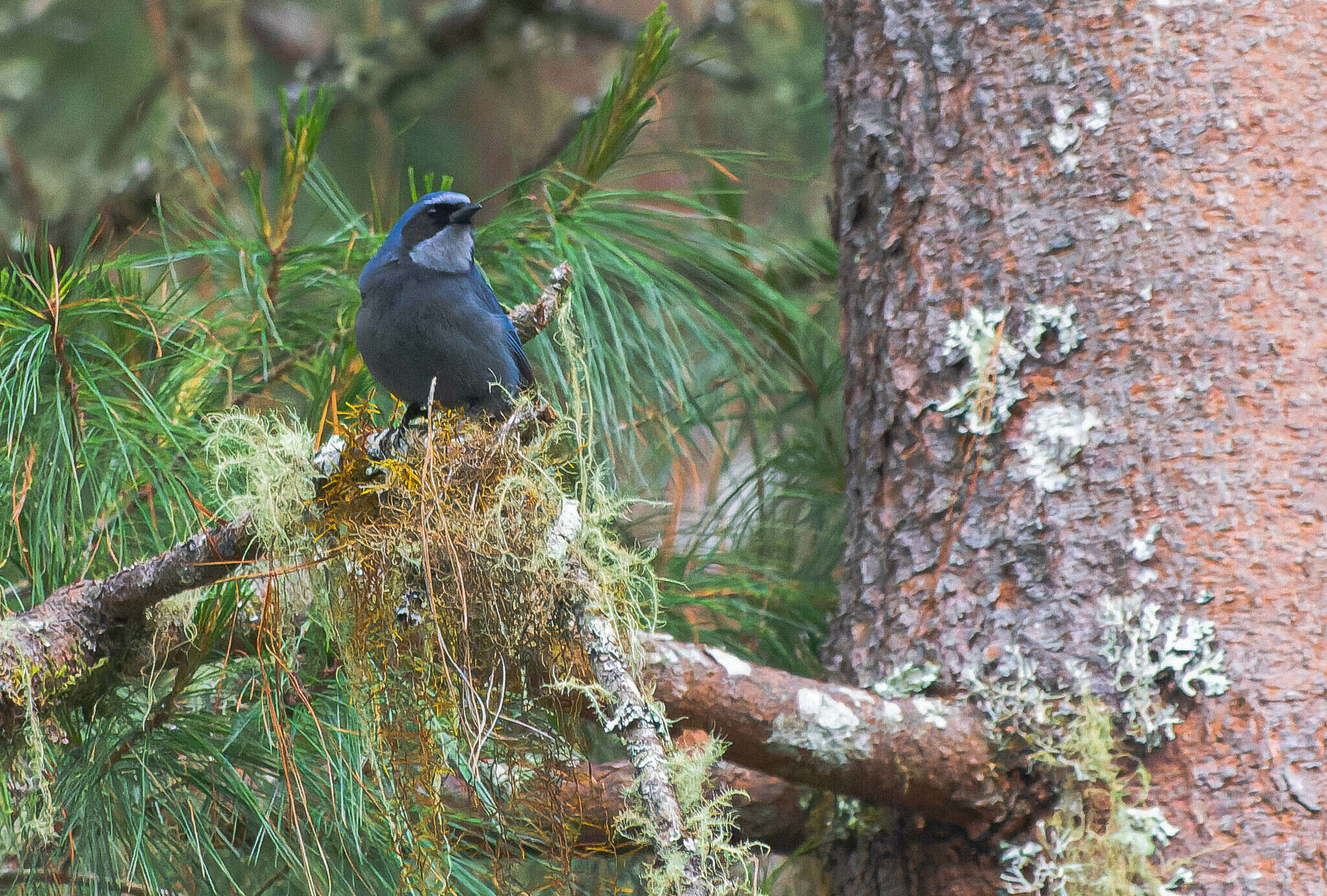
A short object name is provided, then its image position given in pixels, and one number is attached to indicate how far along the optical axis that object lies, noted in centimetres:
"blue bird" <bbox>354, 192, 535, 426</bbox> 943
